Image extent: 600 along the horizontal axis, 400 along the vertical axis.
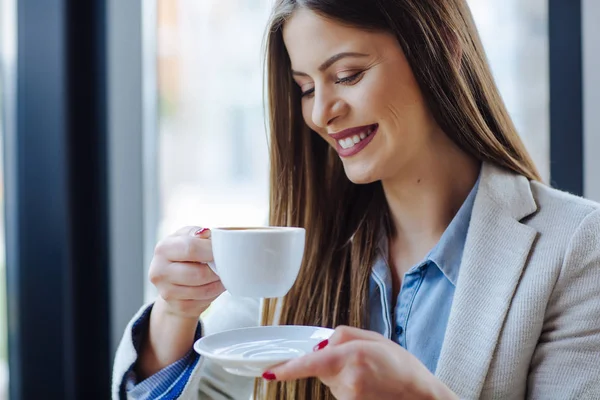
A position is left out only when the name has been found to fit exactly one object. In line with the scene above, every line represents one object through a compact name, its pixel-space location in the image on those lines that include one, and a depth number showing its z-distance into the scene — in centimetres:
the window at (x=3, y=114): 140
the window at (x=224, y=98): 183
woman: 109
